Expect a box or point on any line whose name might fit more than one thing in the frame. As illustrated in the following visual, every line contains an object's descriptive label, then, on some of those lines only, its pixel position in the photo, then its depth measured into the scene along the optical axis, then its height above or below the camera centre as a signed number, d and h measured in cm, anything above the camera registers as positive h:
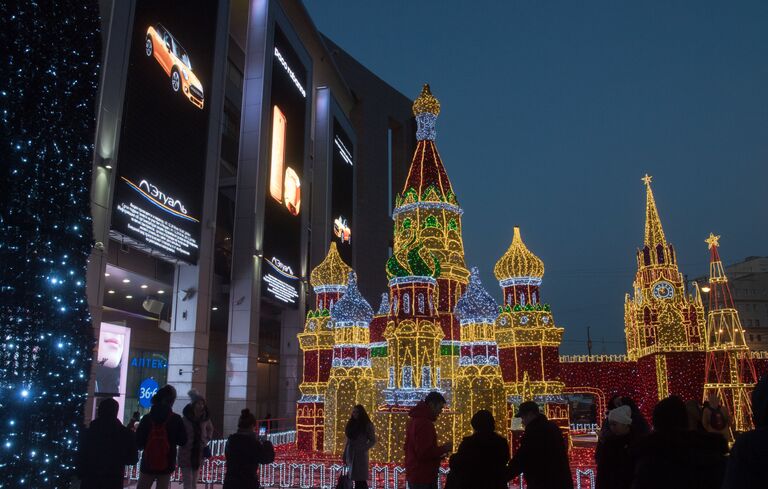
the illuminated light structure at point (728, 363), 1848 +76
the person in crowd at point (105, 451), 538 -59
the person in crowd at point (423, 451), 624 -66
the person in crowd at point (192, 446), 788 -78
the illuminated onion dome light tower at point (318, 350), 1770 +110
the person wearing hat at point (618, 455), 512 -58
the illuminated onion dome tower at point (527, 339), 1562 +126
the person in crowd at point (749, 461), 234 -28
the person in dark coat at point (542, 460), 490 -59
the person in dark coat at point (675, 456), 341 -39
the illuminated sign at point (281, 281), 2481 +448
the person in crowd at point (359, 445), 823 -79
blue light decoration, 406 +103
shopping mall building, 1633 +673
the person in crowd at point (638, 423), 548 -33
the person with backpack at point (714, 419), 649 -34
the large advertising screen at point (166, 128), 1634 +763
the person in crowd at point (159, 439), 684 -60
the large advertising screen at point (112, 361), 1792 +73
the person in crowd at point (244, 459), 590 -72
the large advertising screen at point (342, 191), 3625 +1211
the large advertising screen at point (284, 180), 2533 +926
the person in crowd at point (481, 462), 475 -59
